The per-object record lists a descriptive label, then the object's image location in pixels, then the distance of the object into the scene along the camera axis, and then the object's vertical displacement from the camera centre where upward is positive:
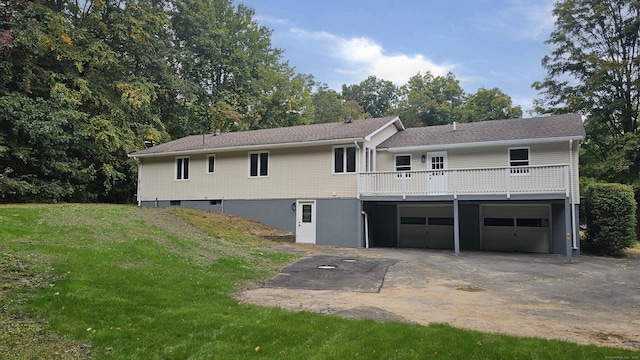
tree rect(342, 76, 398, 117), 58.59 +14.28
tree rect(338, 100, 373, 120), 46.62 +9.80
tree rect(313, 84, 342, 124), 46.03 +9.97
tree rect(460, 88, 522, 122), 36.97 +8.04
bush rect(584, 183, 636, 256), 14.98 -0.80
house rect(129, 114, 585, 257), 15.41 +0.55
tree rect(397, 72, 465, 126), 45.00 +10.86
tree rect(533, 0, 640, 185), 22.89 +7.09
